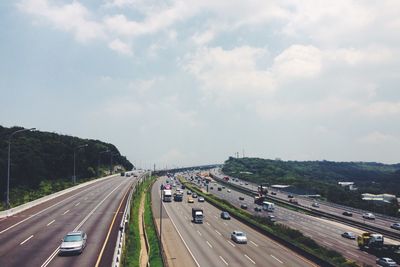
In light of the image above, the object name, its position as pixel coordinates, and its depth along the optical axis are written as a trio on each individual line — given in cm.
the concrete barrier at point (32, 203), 5407
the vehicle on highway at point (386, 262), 4772
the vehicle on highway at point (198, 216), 7728
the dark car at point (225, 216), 8406
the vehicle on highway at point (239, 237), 5750
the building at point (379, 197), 13484
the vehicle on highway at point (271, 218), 8537
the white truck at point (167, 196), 11269
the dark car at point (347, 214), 9808
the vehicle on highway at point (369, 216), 9306
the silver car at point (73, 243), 3384
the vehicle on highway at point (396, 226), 7792
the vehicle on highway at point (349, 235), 6886
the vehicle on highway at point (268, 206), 10375
